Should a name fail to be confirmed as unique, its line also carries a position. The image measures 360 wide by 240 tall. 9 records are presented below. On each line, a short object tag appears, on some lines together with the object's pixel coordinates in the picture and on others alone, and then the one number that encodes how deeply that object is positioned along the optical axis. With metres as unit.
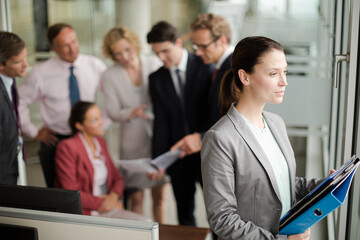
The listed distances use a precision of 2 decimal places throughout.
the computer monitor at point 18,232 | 1.30
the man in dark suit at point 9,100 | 2.30
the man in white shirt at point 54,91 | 3.29
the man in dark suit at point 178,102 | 2.93
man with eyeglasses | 2.60
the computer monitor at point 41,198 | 1.40
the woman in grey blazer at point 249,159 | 1.39
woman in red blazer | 2.81
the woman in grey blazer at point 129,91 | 3.35
